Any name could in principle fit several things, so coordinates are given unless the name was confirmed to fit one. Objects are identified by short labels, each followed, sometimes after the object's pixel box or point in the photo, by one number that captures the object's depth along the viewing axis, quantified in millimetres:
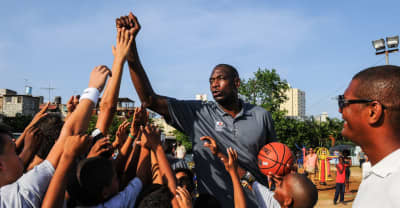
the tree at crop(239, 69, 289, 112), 40750
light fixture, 22562
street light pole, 22109
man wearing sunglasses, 1707
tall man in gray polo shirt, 3217
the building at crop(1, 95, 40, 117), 70875
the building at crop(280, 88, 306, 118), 180125
